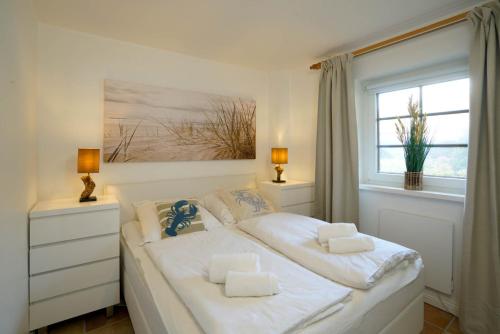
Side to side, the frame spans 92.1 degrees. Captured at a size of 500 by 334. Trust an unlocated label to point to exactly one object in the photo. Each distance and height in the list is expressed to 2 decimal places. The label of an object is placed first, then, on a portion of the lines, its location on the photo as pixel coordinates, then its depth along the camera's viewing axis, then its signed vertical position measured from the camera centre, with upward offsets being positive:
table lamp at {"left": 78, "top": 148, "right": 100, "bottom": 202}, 1.86 -0.08
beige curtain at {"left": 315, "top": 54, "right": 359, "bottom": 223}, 2.40 +0.20
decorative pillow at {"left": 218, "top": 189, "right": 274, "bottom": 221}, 2.32 -0.45
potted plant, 2.08 +0.12
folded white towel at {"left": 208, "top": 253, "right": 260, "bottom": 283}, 1.19 -0.54
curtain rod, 1.76 +1.05
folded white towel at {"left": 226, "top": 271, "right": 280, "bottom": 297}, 1.07 -0.57
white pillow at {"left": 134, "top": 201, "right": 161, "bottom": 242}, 1.82 -0.51
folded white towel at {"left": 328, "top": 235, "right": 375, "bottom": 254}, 1.46 -0.51
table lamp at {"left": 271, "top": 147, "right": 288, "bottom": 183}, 2.81 +0.02
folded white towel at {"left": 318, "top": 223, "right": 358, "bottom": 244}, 1.59 -0.48
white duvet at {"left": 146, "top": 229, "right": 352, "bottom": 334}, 0.91 -0.61
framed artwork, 2.21 +0.34
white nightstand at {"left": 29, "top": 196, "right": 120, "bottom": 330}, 1.58 -0.73
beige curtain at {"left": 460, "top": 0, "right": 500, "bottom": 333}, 1.58 -0.16
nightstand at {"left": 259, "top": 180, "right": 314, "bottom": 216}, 2.64 -0.40
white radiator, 1.90 -0.67
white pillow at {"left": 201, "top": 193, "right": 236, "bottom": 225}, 2.25 -0.49
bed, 1.01 -0.69
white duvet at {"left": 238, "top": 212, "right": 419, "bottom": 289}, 1.24 -0.56
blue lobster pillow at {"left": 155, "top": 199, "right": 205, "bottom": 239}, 1.91 -0.50
